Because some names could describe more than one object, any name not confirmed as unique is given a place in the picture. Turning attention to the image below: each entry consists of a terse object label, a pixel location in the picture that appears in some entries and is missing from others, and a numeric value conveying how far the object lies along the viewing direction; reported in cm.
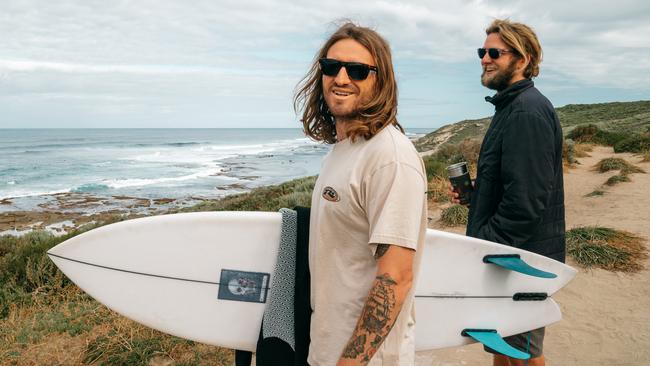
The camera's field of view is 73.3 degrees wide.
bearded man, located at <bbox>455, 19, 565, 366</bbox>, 199
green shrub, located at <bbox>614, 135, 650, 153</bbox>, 1266
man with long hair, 117
